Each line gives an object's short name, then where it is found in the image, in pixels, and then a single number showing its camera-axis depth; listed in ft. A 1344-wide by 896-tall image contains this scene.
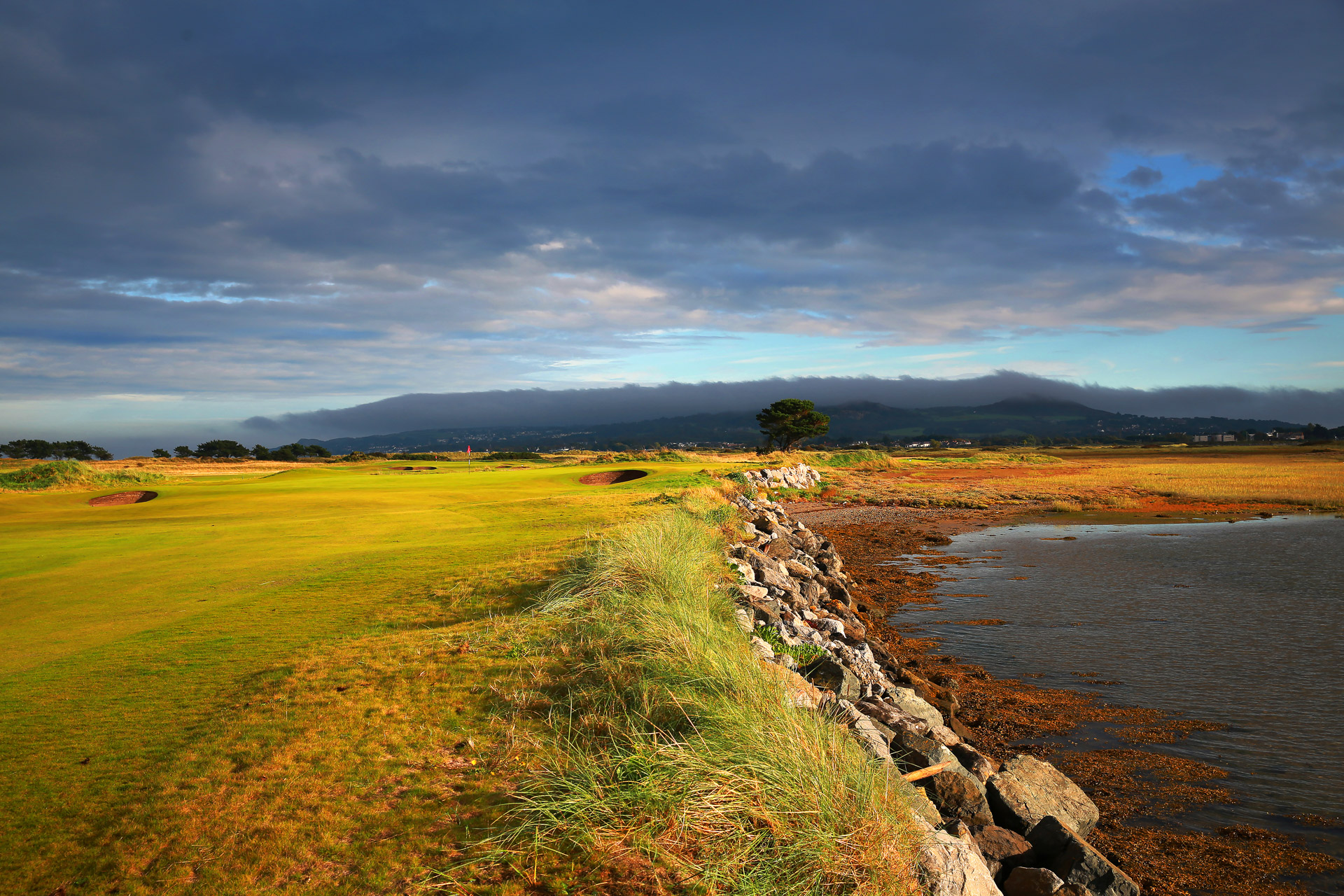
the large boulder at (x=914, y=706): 26.93
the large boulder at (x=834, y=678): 25.37
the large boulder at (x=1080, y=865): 17.54
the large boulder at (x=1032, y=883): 16.94
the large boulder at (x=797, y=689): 20.18
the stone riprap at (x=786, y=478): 140.36
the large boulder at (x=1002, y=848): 18.42
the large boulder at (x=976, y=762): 22.46
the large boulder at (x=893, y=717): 22.95
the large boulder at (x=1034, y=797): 20.54
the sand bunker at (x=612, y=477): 122.14
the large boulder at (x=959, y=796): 19.38
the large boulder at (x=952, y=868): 13.92
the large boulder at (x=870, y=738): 18.57
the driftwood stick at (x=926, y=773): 18.81
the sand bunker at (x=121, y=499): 94.12
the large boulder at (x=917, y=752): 20.83
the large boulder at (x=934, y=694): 31.58
